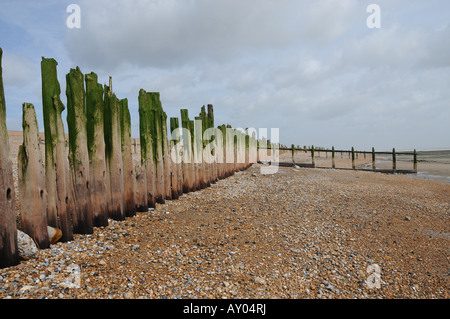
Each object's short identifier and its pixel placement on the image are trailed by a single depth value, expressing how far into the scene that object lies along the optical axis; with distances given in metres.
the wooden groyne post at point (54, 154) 4.20
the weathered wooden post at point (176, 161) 7.49
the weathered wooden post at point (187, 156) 8.24
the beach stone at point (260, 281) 3.84
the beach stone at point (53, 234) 4.20
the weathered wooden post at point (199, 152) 8.98
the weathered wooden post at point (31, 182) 3.91
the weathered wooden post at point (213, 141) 10.50
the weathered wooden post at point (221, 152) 11.28
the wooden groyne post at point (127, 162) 5.58
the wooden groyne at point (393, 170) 19.75
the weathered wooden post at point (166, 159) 6.98
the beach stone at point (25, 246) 3.76
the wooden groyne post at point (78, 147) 4.58
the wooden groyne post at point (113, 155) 5.26
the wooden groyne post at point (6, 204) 3.55
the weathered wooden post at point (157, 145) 6.62
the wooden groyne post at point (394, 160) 20.45
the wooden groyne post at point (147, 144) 6.32
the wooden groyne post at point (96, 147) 4.89
